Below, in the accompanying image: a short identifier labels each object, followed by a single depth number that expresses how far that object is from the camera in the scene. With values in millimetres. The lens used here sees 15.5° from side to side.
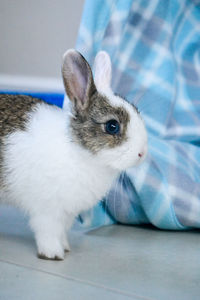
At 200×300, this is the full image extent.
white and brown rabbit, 582
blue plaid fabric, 714
